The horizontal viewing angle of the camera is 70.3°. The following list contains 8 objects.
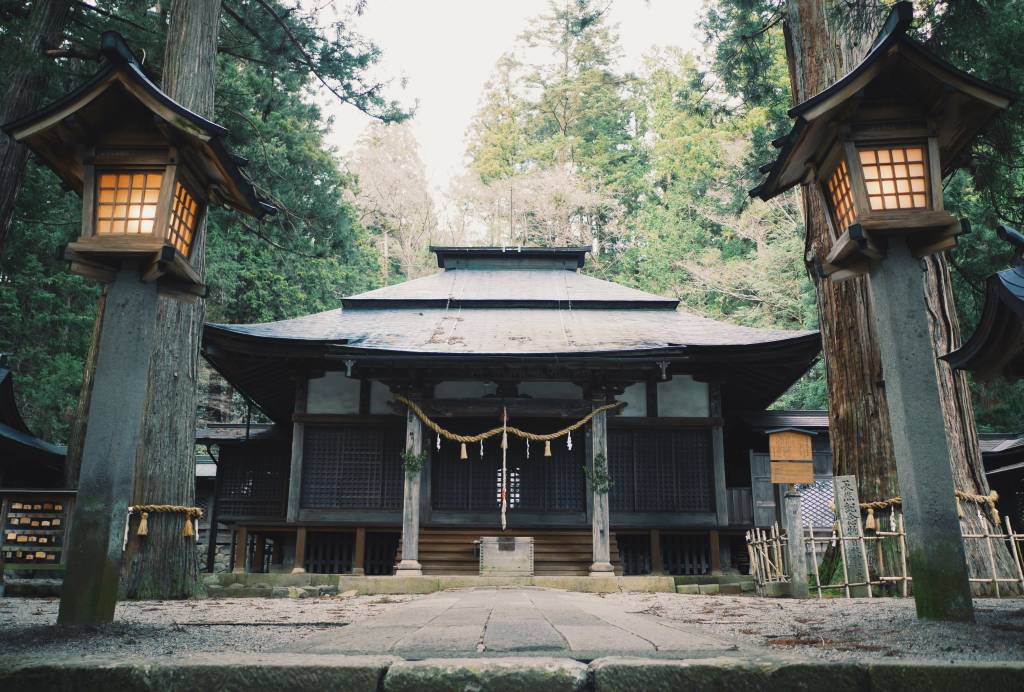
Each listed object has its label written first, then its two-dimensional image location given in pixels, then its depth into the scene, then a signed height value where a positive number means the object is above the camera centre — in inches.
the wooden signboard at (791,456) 322.3 +30.6
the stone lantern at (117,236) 167.9 +70.9
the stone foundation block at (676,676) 94.1 -18.9
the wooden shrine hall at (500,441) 473.4 +58.7
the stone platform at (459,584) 399.9 -31.7
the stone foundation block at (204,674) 95.8 -19.6
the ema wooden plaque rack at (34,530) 330.0 -2.2
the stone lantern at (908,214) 161.0 +74.0
